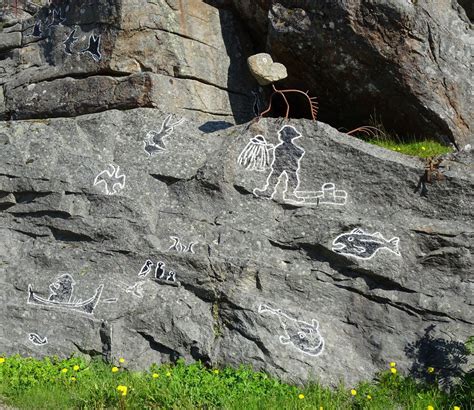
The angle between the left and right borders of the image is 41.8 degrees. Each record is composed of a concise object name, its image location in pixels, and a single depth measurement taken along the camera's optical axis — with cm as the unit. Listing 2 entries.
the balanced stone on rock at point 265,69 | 750
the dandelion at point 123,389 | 522
